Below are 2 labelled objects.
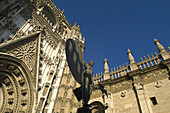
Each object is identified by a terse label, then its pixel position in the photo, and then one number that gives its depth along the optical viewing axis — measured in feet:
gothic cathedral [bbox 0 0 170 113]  33.47
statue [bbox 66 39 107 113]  17.13
